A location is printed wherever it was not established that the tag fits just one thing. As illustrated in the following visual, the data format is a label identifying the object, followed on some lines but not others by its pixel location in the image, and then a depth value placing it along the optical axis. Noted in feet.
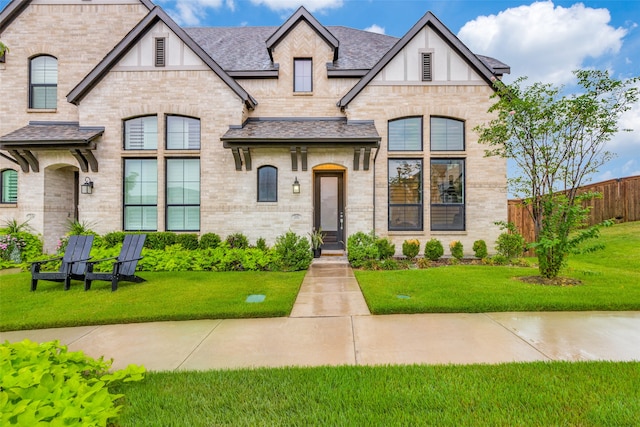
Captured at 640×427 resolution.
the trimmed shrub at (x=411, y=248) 32.45
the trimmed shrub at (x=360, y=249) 29.93
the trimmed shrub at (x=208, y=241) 31.94
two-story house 33.42
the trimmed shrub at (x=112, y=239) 31.41
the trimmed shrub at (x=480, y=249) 32.81
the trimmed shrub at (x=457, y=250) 32.73
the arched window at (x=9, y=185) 36.52
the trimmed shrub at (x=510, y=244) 32.19
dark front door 38.37
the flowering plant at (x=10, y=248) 31.65
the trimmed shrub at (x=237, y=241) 31.81
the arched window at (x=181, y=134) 34.55
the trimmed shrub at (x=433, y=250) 32.29
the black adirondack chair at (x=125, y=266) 21.12
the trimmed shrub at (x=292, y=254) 28.58
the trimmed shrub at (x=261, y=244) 31.41
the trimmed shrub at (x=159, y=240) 31.45
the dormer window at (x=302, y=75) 37.91
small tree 20.79
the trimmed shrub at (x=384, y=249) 31.24
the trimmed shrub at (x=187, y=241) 31.71
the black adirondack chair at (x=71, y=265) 21.04
